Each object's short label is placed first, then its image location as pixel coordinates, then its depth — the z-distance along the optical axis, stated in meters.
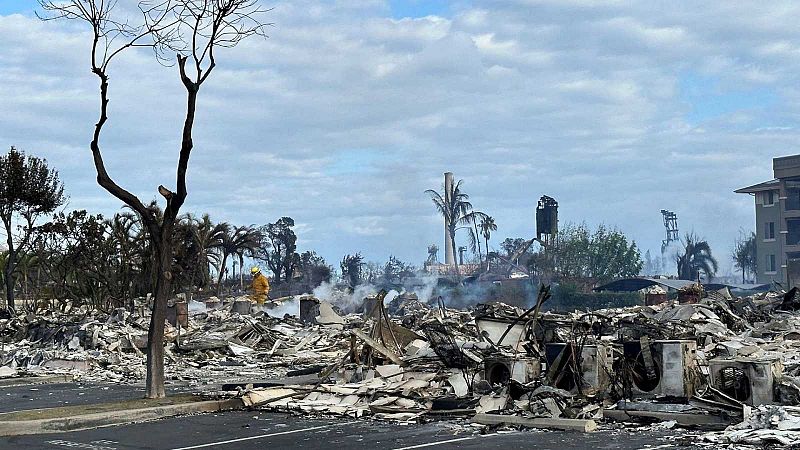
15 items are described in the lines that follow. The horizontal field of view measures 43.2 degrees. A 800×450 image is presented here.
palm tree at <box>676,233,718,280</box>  83.06
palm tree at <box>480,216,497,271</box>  79.50
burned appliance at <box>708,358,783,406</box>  12.12
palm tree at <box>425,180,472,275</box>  80.06
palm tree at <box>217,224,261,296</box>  51.09
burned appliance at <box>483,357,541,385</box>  14.05
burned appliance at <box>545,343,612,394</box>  13.55
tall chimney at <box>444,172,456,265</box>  80.38
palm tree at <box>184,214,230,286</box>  46.47
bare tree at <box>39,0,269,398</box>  15.24
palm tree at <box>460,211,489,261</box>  79.50
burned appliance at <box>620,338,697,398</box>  12.75
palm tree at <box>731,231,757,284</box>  86.62
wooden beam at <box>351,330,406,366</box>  17.24
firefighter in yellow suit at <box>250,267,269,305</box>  36.94
